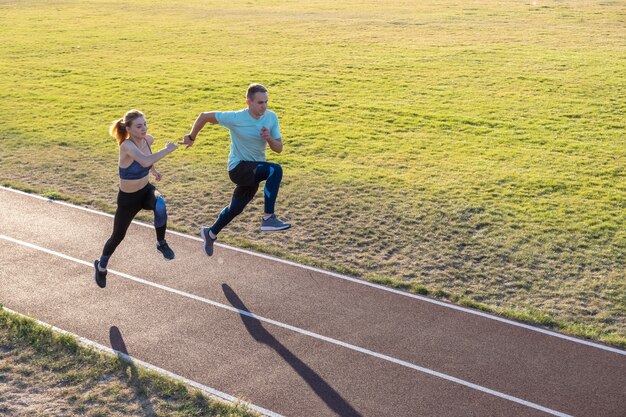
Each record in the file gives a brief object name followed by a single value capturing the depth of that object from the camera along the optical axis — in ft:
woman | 31.73
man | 34.12
